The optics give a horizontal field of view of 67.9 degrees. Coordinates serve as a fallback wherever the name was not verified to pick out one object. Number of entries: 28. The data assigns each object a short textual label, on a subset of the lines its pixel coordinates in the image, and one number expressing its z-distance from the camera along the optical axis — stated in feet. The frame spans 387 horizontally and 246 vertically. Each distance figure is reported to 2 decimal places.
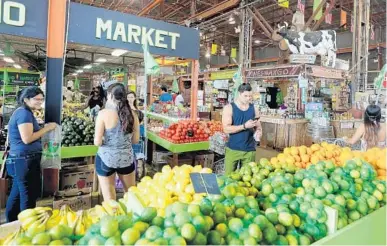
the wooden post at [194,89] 18.33
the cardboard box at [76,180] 13.82
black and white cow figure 18.89
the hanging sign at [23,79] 29.89
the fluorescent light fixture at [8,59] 28.97
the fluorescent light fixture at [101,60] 25.88
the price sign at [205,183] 4.55
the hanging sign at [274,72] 20.39
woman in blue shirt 9.41
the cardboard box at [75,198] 10.73
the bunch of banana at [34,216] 3.88
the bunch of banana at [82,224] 3.85
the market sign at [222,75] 35.38
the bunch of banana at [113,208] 4.23
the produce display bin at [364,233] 4.13
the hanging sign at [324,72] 19.54
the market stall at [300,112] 20.43
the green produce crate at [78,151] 13.75
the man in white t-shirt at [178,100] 31.35
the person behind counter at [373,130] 11.32
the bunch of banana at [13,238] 3.49
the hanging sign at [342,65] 22.45
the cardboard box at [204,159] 17.73
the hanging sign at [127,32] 12.74
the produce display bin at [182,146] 16.30
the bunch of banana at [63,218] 3.96
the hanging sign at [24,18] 10.66
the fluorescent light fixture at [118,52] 20.77
